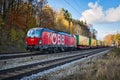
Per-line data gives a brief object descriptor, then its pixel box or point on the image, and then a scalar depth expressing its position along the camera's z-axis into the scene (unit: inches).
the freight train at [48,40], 1014.3
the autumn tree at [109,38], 6609.3
